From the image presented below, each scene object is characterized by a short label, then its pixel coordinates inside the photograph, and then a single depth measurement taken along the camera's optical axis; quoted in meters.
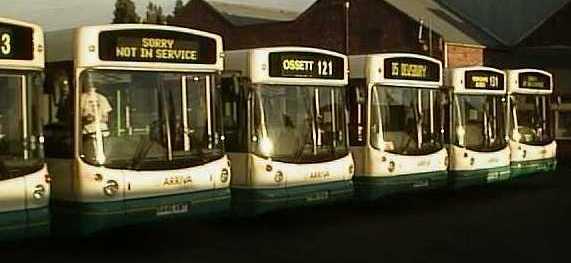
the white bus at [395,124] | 15.27
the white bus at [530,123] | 19.52
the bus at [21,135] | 9.91
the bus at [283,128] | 13.22
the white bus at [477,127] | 17.70
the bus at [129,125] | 10.88
